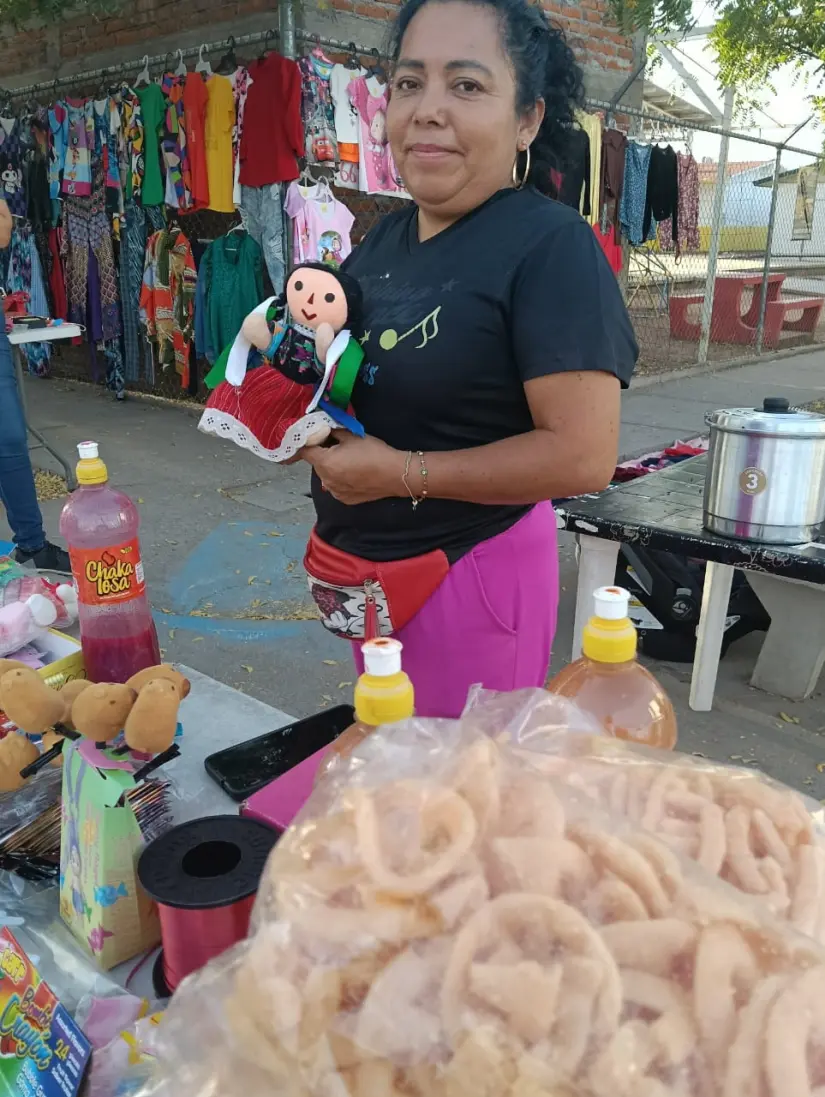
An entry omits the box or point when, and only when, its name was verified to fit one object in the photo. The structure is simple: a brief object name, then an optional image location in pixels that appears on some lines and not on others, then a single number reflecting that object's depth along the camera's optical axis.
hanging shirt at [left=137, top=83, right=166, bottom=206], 7.09
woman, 1.37
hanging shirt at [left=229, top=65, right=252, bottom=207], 6.52
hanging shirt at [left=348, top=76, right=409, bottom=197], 6.66
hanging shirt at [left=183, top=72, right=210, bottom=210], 6.77
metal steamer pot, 2.78
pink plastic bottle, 1.57
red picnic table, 13.16
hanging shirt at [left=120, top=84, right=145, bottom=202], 7.31
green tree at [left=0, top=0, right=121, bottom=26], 5.45
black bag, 3.79
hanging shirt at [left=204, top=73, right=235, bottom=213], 6.67
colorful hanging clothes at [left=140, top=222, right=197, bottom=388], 7.73
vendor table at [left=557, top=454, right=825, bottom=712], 3.03
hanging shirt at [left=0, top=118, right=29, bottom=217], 8.33
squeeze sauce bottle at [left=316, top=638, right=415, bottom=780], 0.89
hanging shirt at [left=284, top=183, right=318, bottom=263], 6.59
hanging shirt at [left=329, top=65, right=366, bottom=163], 6.50
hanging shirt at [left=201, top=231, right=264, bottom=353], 7.09
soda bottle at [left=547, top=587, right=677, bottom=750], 1.03
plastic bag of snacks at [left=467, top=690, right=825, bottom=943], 0.70
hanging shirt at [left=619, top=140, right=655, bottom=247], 8.51
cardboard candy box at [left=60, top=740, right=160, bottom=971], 1.08
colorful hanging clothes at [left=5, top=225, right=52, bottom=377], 8.71
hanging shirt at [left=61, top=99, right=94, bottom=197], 7.75
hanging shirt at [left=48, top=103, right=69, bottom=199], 7.89
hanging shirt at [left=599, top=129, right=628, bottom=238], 8.19
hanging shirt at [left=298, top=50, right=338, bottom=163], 6.36
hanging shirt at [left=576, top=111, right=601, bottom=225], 7.82
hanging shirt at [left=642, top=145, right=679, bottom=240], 8.63
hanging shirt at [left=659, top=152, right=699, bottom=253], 9.29
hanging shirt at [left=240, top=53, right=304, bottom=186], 6.27
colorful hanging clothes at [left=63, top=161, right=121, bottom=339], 8.27
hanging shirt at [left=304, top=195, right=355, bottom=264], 6.66
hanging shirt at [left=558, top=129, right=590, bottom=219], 7.27
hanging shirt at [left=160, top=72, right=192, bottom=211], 6.99
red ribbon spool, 0.96
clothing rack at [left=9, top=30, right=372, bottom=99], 6.60
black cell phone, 1.40
